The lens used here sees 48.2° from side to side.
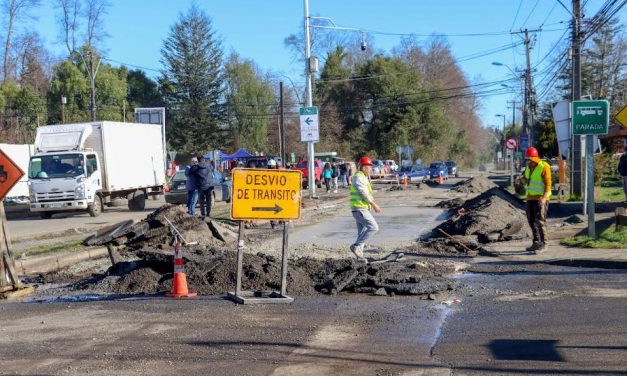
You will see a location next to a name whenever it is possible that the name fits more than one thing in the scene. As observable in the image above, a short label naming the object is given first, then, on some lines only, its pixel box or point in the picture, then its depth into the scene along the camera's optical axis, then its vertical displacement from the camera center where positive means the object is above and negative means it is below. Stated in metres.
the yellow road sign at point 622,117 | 14.27 +0.81
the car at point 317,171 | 49.88 -0.61
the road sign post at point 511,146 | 43.91 +0.82
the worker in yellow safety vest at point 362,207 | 12.23 -0.80
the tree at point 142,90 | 75.75 +8.28
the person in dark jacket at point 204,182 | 19.58 -0.48
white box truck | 25.84 -0.01
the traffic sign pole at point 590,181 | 13.73 -0.47
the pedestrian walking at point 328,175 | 42.59 -0.76
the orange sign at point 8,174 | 10.39 -0.08
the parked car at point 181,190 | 30.09 -1.11
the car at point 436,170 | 60.00 -0.83
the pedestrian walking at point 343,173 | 51.94 -0.82
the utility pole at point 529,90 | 53.53 +5.31
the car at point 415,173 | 57.31 -1.01
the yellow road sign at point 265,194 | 9.17 -0.41
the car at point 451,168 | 72.70 -0.82
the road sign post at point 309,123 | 31.77 +1.81
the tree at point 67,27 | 64.38 +12.97
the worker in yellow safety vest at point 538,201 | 13.18 -0.80
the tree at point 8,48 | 55.81 +9.93
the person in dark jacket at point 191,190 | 19.69 -0.71
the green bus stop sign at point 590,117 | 14.19 +0.83
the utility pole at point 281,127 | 37.88 +2.06
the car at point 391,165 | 69.68 -0.37
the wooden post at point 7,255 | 10.48 -1.31
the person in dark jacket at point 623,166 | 19.80 -0.26
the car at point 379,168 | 61.84 -0.62
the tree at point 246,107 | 77.69 +6.36
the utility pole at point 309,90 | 32.88 +3.50
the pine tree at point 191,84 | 74.88 +8.67
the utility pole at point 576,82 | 25.83 +2.82
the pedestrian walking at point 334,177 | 42.49 -0.90
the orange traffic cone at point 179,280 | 9.73 -1.60
